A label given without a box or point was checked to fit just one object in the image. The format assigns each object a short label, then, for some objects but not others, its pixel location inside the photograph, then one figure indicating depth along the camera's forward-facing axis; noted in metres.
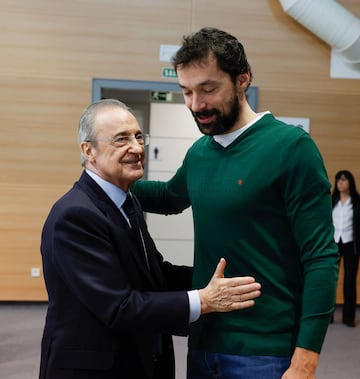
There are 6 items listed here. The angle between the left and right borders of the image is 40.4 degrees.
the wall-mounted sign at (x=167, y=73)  5.36
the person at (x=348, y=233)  4.91
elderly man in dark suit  1.36
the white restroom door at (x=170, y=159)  6.13
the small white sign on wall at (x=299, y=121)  5.49
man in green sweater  1.28
